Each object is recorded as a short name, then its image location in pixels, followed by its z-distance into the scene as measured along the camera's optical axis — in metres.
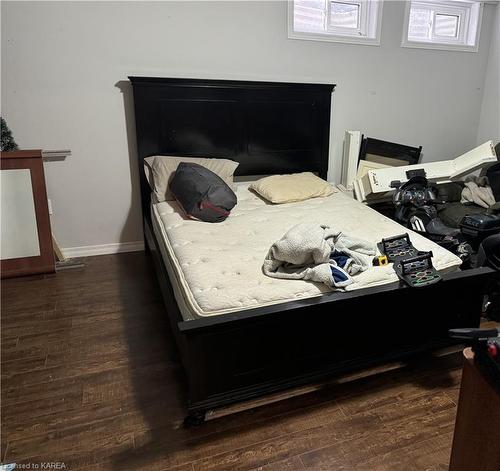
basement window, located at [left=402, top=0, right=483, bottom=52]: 3.71
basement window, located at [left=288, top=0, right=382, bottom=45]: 3.34
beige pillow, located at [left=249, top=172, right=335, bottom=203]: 2.90
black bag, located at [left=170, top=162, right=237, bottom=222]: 2.42
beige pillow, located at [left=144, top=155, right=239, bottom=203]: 2.85
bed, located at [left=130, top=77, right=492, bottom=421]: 1.49
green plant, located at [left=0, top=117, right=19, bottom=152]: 2.65
